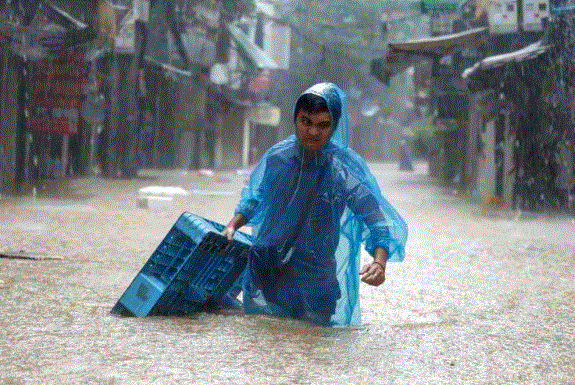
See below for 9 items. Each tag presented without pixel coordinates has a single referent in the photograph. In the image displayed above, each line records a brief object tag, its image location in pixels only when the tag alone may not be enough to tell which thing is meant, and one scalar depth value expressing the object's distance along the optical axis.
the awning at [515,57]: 15.53
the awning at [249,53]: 41.19
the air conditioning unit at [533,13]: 17.80
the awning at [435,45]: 20.19
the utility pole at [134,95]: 26.27
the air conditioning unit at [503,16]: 18.47
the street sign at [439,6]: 20.84
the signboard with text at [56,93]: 19.52
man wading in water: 5.22
